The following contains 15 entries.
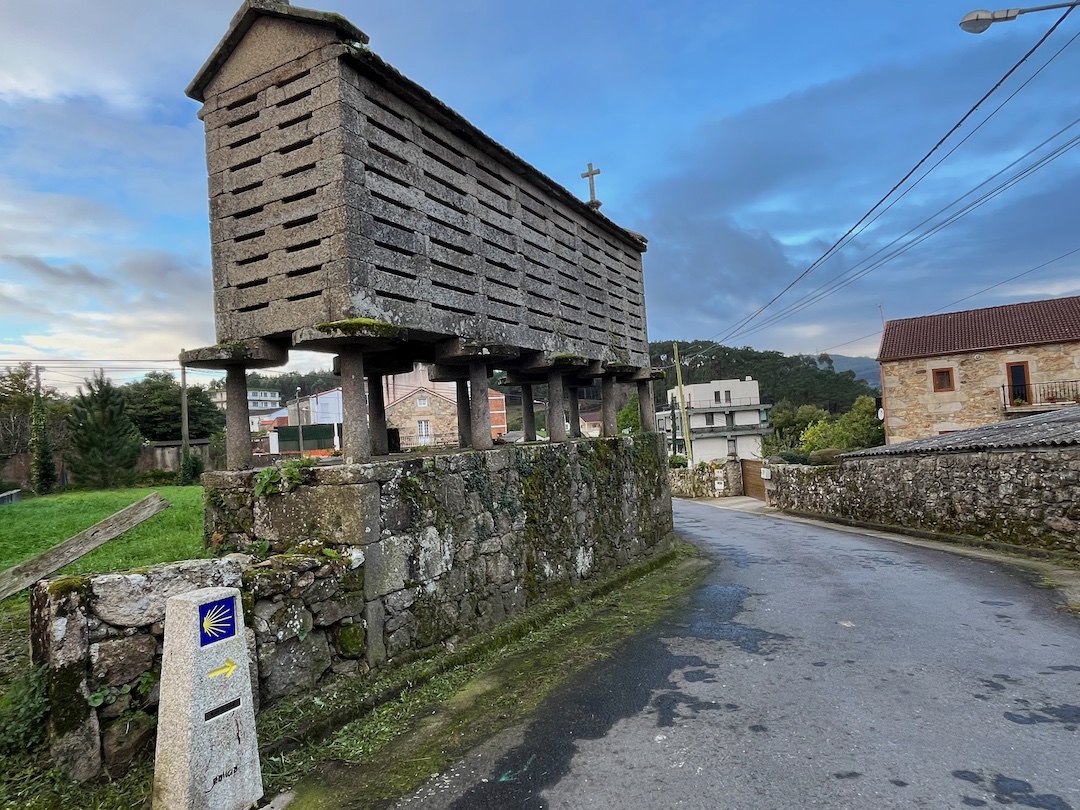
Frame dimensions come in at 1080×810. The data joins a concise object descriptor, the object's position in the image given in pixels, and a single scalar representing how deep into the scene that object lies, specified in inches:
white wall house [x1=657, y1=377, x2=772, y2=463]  2166.6
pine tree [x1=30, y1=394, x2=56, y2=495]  928.3
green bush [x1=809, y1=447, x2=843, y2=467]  1099.9
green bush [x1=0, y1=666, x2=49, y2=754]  129.3
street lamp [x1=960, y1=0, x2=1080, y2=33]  306.3
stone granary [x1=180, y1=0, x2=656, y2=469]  226.8
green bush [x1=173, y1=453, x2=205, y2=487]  1015.6
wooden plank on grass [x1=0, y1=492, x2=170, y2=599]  175.9
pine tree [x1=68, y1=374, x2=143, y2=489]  912.3
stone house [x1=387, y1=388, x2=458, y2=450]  1642.5
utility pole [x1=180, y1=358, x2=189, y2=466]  1055.5
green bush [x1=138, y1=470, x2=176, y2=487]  1049.2
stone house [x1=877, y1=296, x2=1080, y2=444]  1067.3
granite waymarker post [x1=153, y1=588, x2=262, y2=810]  125.7
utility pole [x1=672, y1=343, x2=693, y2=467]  1379.2
